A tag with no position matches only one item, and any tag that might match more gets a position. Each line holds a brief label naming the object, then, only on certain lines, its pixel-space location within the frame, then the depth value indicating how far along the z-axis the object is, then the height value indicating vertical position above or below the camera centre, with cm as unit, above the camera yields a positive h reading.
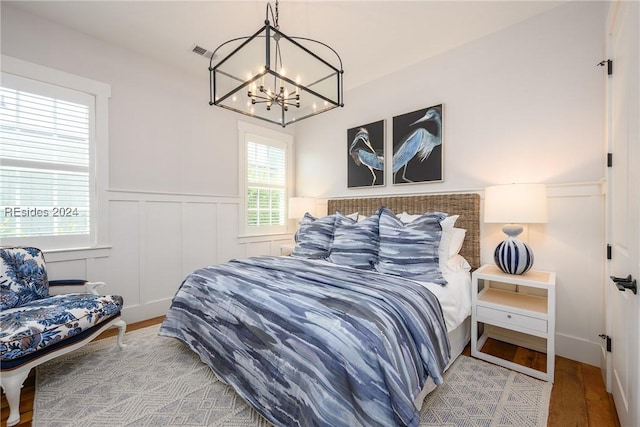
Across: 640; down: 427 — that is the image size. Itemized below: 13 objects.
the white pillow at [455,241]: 238 -27
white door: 120 +3
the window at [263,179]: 383 +48
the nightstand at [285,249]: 395 -58
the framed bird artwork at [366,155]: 336 +72
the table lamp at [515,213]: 205 -3
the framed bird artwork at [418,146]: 289 +72
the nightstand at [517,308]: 183 -72
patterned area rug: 151 -117
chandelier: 184 +90
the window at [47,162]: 225 +44
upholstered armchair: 153 -70
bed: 118 -62
